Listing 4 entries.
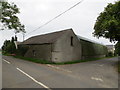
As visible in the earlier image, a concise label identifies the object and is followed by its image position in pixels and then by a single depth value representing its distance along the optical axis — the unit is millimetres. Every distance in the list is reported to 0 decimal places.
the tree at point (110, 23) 13856
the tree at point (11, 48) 34253
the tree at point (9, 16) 14545
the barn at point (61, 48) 16400
